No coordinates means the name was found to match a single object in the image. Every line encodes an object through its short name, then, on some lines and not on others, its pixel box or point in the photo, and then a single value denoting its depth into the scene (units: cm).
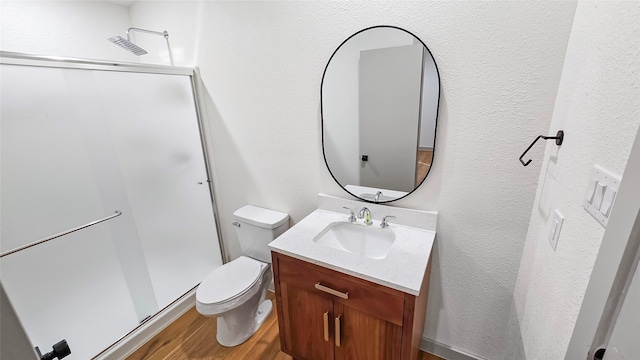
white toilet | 148
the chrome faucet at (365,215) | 141
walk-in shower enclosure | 135
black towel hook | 88
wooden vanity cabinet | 103
